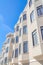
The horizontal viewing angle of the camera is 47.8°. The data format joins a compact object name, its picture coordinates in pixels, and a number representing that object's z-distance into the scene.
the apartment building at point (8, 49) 13.72
